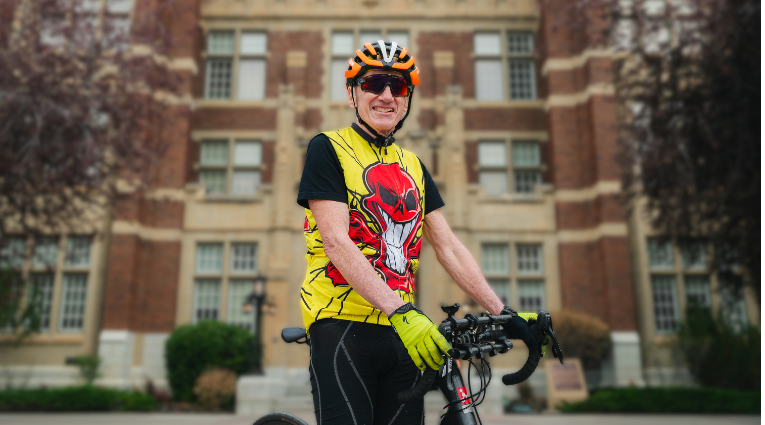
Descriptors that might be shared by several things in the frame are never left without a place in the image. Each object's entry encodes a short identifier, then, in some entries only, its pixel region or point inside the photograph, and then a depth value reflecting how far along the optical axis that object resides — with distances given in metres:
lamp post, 14.67
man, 2.14
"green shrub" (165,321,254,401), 16.17
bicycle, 1.89
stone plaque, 14.88
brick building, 17.47
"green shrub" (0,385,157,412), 13.80
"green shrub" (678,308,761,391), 15.58
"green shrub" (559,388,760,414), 13.56
